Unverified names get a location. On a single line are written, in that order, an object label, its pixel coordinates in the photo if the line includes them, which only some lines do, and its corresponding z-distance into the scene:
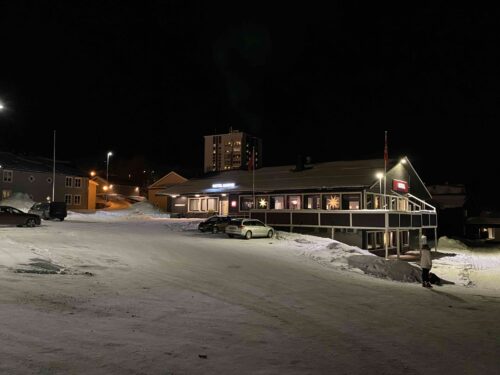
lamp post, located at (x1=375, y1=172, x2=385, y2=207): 37.97
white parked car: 29.72
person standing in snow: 16.86
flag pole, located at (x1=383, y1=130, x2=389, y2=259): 30.95
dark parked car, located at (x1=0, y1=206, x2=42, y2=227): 30.58
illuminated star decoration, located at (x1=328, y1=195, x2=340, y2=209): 39.91
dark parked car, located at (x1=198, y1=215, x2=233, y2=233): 33.47
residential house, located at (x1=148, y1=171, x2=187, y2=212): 67.62
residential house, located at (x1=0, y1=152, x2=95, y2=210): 60.47
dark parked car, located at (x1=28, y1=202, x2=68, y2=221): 41.53
